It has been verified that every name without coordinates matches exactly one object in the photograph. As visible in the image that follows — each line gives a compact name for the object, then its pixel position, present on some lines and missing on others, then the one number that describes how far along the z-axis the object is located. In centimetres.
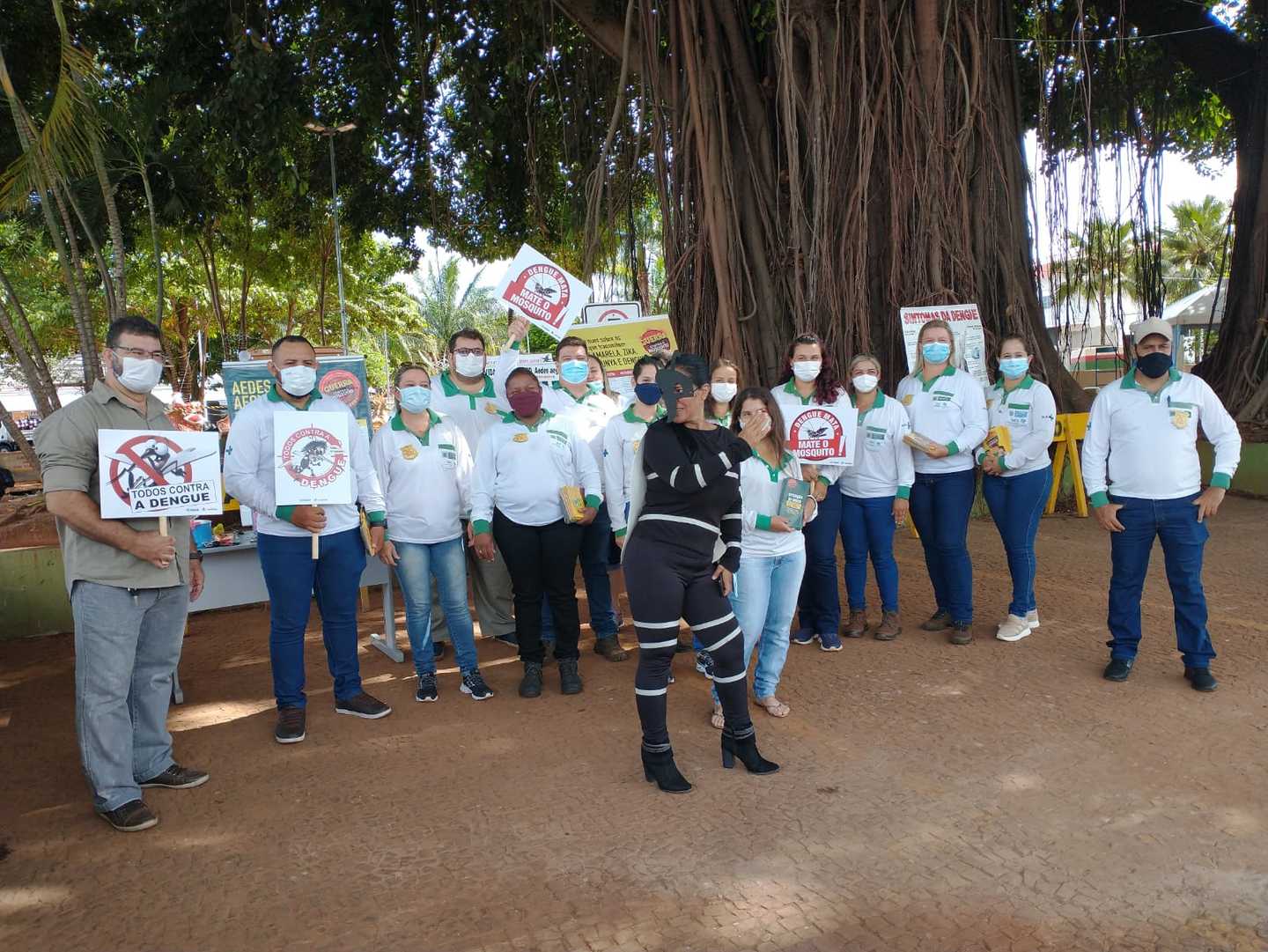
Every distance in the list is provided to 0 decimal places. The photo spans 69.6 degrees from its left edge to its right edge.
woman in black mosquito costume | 328
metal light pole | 1040
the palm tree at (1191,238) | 3709
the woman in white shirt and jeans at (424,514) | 443
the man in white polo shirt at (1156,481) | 414
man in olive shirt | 319
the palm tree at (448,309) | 3716
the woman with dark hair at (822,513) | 473
